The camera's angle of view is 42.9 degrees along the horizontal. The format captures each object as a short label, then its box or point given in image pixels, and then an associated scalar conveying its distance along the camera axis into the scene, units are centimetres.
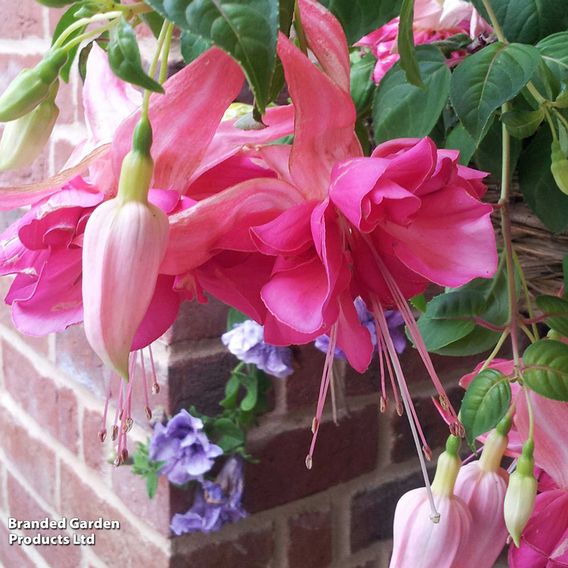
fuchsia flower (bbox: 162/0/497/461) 21
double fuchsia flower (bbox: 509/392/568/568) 34
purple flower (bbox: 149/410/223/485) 59
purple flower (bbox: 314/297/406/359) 56
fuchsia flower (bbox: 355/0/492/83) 41
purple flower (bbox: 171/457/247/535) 61
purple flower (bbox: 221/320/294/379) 57
